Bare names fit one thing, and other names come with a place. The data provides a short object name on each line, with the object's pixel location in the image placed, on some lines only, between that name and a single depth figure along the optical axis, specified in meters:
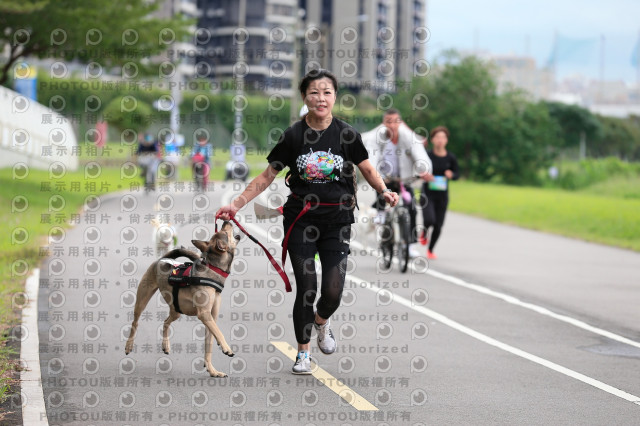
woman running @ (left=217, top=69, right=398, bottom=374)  7.50
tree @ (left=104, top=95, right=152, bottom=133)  41.91
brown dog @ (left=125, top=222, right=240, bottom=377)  7.33
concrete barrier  36.88
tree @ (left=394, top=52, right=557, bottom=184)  60.88
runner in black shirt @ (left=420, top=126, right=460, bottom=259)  16.33
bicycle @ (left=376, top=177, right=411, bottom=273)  14.61
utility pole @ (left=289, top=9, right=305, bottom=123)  46.12
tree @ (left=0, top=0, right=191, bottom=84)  27.44
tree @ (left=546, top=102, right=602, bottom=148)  100.45
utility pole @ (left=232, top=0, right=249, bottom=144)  49.80
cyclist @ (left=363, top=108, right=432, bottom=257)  14.27
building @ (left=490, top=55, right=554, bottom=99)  63.94
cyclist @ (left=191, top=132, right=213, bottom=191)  28.58
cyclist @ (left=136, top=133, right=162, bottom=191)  32.62
